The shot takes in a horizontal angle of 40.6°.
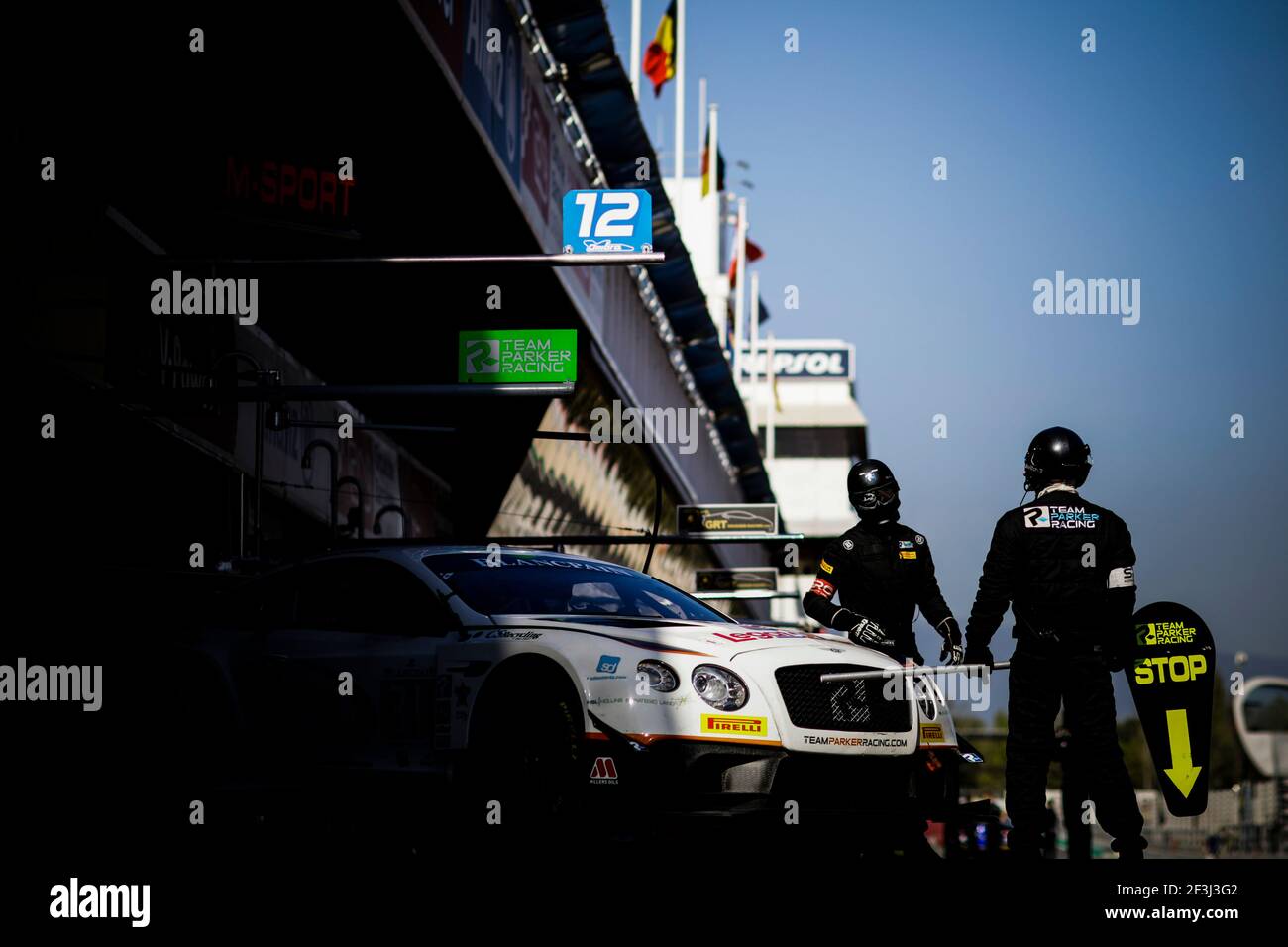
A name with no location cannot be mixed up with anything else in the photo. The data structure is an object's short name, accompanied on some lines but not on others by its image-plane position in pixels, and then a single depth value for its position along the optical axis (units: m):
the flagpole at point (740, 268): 50.31
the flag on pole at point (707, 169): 46.34
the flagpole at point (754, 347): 53.62
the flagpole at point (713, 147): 46.06
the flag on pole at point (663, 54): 38.31
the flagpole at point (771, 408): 53.09
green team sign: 14.59
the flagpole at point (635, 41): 33.08
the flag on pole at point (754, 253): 55.53
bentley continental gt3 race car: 7.63
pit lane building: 13.41
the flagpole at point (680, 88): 40.01
